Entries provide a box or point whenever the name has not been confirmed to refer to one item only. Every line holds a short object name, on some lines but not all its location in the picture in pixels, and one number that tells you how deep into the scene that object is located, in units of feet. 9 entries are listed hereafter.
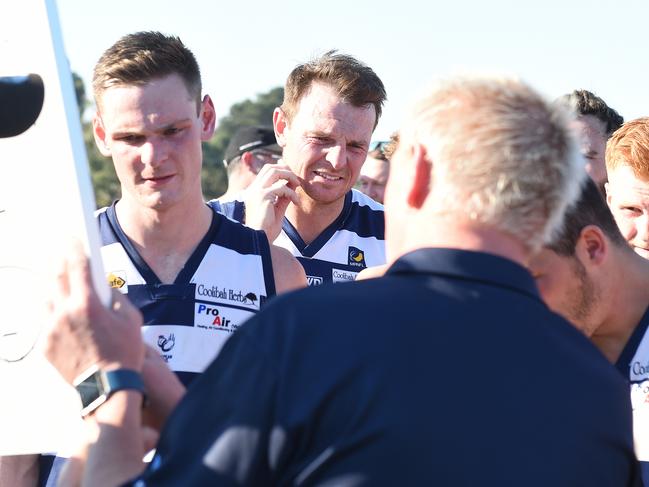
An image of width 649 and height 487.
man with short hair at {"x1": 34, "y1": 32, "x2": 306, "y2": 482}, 13.30
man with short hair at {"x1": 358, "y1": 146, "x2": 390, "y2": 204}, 30.76
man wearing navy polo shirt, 6.19
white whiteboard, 7.11
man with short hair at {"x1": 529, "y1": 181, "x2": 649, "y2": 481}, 10.28
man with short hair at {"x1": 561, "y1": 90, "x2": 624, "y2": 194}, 20.42
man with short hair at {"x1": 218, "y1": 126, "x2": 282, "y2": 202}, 27.55
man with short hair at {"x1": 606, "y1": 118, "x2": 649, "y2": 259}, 14.19
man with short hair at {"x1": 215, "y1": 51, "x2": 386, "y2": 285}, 18.07
